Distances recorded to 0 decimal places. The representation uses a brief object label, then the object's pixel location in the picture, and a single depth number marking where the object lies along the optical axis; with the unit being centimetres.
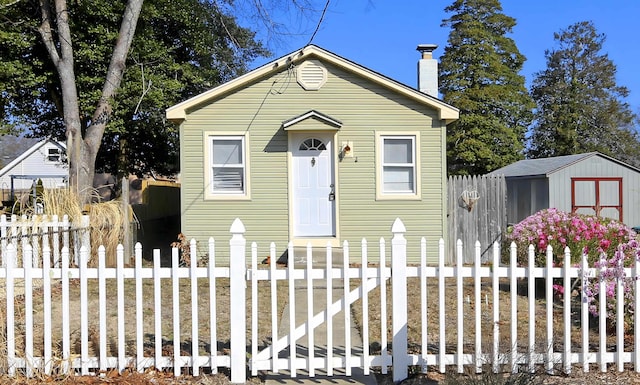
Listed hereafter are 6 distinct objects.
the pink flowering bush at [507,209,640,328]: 755
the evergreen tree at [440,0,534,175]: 3262
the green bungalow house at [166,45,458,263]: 1144
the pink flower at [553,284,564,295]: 711
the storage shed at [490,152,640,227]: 1658
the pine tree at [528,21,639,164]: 3500
